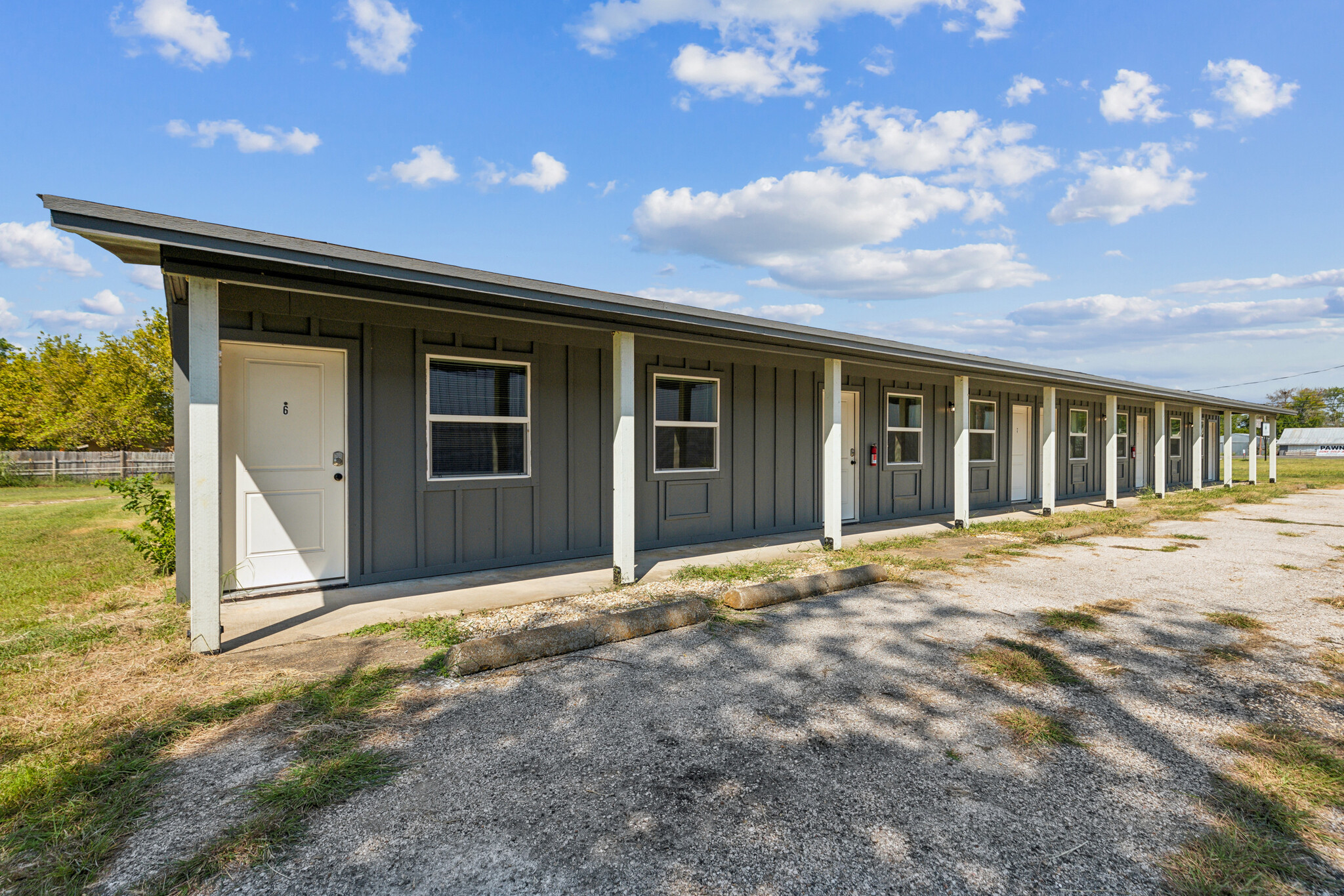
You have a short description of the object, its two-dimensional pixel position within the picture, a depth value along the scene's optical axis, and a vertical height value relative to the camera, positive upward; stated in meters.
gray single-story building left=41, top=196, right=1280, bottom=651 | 3.76 +0.27
